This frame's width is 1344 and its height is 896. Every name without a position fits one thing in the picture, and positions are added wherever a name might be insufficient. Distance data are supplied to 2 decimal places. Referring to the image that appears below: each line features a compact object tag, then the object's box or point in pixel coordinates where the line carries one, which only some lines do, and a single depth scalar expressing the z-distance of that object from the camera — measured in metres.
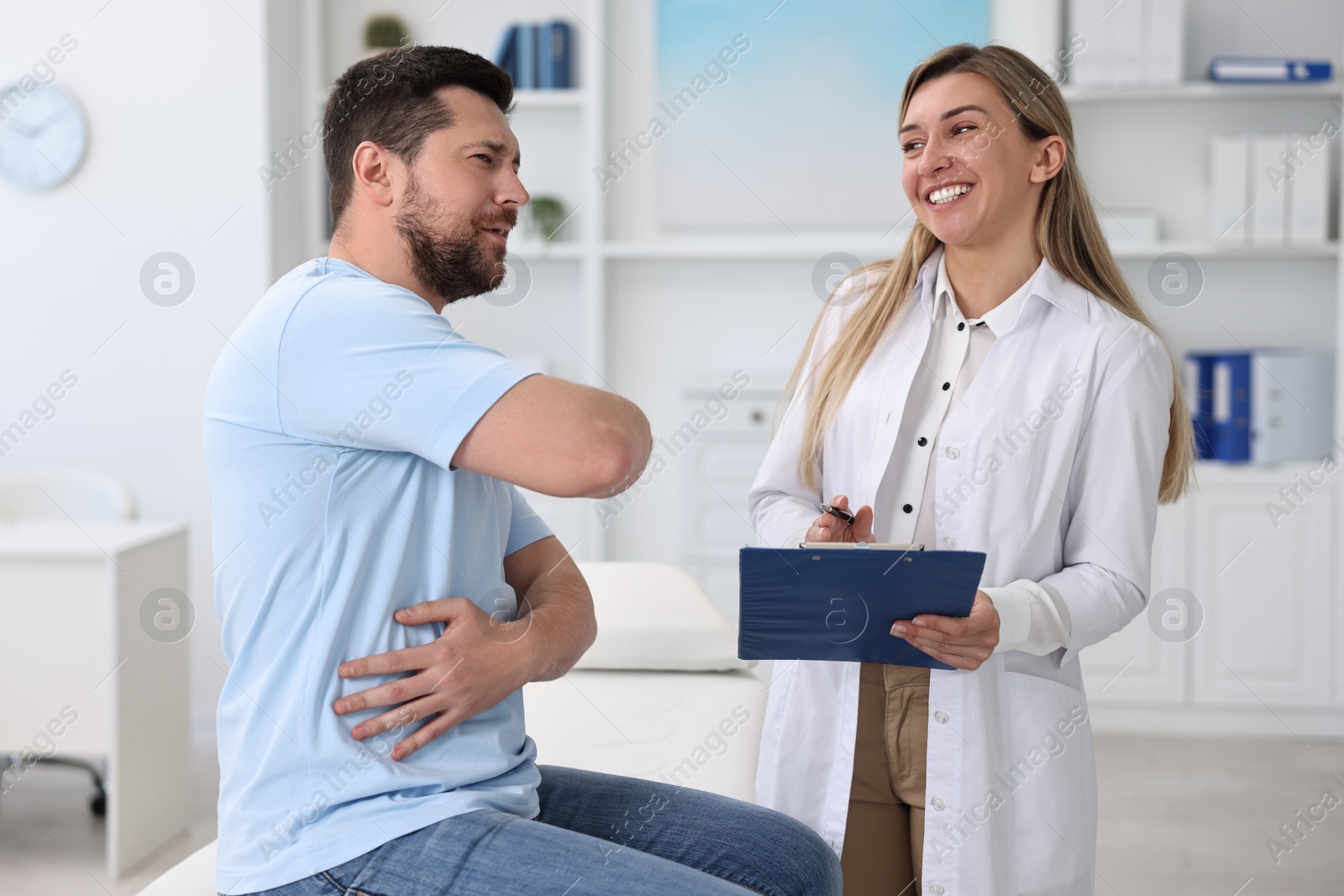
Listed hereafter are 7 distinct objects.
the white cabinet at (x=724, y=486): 3.56
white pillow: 2.29
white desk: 2.37
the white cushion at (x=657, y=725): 1.79
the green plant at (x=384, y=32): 3.59
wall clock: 3.38
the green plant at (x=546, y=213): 3.53
